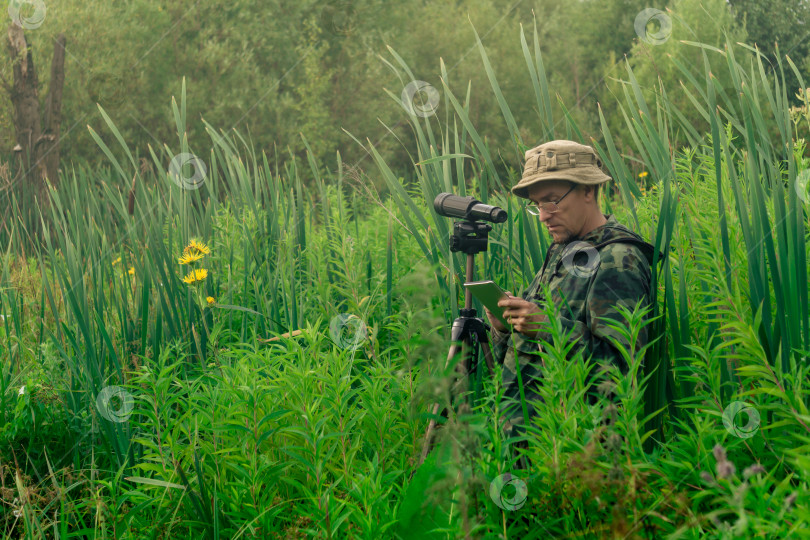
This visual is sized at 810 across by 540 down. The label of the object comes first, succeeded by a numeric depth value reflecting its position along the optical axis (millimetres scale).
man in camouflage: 2094
